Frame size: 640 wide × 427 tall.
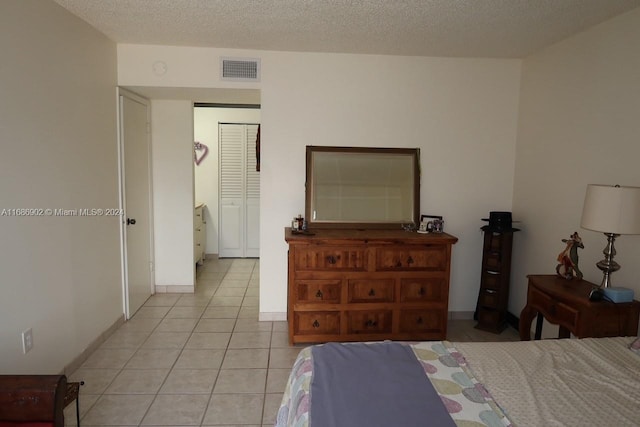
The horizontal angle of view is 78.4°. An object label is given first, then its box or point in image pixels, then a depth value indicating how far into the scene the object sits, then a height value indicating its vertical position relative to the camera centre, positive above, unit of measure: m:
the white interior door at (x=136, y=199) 3.62 -0.22
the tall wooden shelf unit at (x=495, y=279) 3.48 -0.83
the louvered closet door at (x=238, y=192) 6.00 -0.20
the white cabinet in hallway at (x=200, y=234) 5.49 -0.81
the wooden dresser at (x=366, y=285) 3.17 -0.84
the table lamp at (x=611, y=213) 2.15 -0.13
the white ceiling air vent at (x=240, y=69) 3.50 +0.99
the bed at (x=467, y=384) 1.29 -0.75
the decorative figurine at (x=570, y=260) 2.61 -0.49
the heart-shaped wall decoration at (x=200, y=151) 6.00 +0.42
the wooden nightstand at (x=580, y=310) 2.23 -0.72
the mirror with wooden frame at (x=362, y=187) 3.62 -0.04
